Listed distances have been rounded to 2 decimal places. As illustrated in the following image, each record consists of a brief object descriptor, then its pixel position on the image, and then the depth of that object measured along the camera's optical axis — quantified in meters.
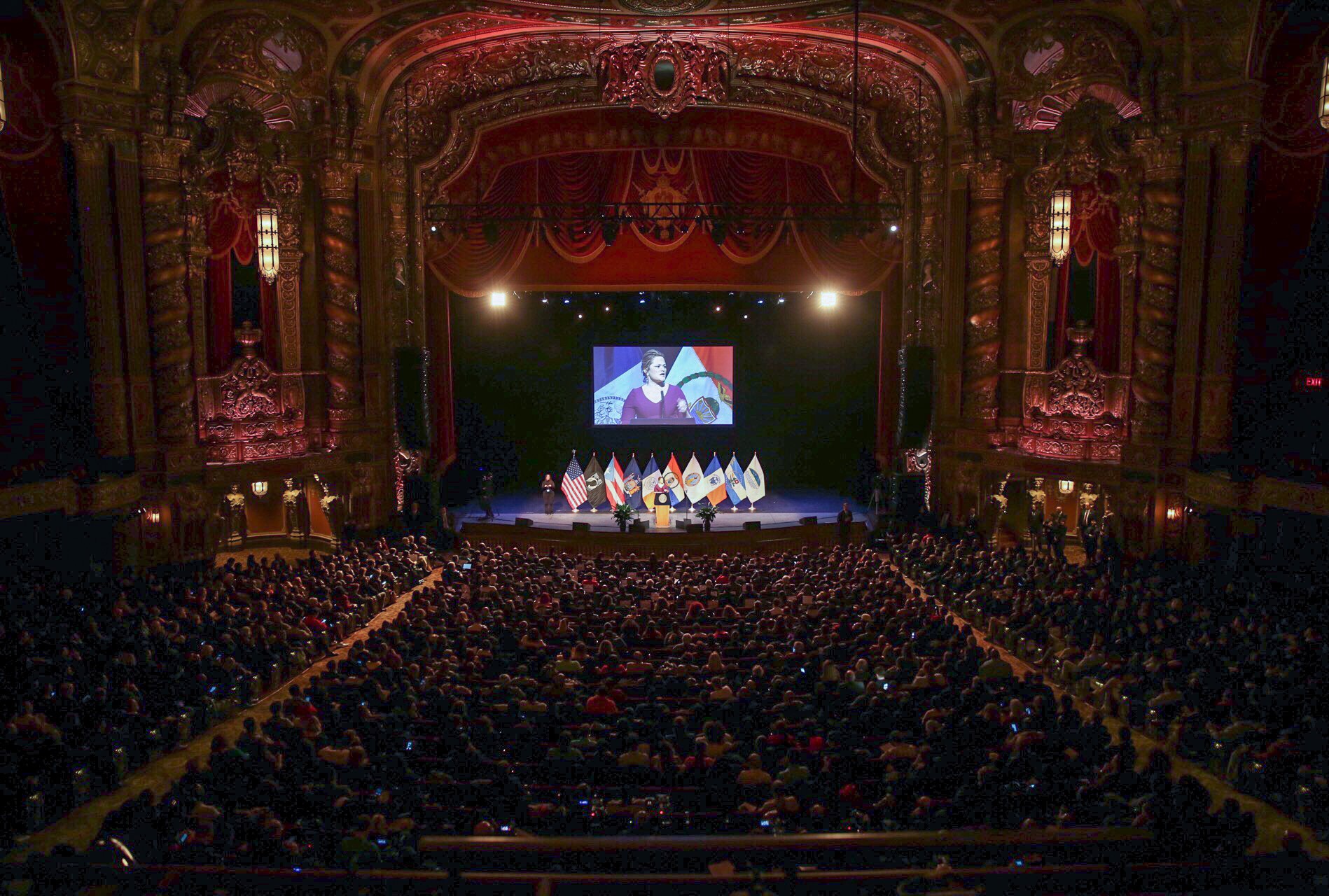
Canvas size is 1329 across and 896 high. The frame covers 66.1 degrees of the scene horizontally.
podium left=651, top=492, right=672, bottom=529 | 25.61
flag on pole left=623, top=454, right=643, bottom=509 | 27.88
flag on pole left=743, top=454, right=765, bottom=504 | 28.20
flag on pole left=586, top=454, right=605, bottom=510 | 28.00
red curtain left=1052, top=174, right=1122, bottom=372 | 21.92
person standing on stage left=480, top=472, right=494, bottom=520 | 26.52
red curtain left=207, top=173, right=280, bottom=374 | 22.06
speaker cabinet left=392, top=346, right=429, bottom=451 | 24.42
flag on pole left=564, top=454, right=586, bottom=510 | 27.55
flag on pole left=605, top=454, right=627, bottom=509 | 27.73
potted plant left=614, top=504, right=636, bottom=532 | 24.83
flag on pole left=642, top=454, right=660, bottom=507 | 27.70
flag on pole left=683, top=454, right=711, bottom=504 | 27.84
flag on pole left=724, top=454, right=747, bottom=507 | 28.14
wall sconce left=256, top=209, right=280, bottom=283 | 21.53
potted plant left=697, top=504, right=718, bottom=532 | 24.59
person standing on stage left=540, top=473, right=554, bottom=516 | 26.81
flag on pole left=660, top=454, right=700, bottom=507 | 27.75
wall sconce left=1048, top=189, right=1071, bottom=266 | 20.53
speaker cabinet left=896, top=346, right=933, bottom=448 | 24.33
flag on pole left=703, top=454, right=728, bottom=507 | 27.91
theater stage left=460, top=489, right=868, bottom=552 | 24.48
